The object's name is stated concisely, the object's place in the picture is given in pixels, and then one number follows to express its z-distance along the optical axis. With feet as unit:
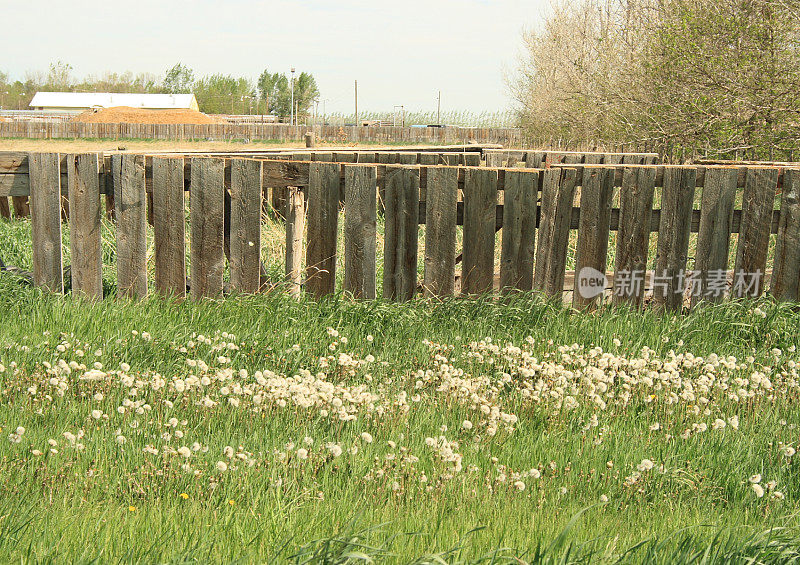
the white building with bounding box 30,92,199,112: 358.02
